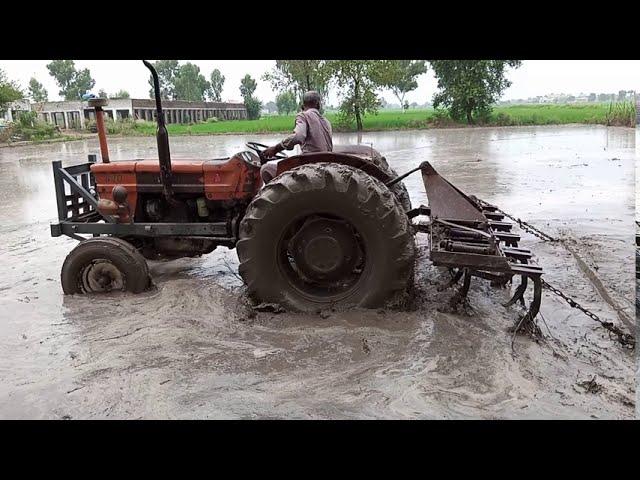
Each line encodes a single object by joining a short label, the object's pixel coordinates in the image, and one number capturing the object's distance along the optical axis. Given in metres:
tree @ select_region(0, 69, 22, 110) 32.78
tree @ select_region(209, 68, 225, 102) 77.12
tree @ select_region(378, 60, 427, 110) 27.64
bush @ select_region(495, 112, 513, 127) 30.62
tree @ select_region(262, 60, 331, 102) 27.00
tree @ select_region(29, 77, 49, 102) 72.41
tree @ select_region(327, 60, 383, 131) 27.53
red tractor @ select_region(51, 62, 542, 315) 3.90
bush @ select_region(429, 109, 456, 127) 31.81
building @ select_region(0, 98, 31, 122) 36.49
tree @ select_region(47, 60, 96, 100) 73.69
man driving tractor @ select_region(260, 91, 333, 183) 4.50
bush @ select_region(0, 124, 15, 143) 31.09
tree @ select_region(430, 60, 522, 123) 30.23
